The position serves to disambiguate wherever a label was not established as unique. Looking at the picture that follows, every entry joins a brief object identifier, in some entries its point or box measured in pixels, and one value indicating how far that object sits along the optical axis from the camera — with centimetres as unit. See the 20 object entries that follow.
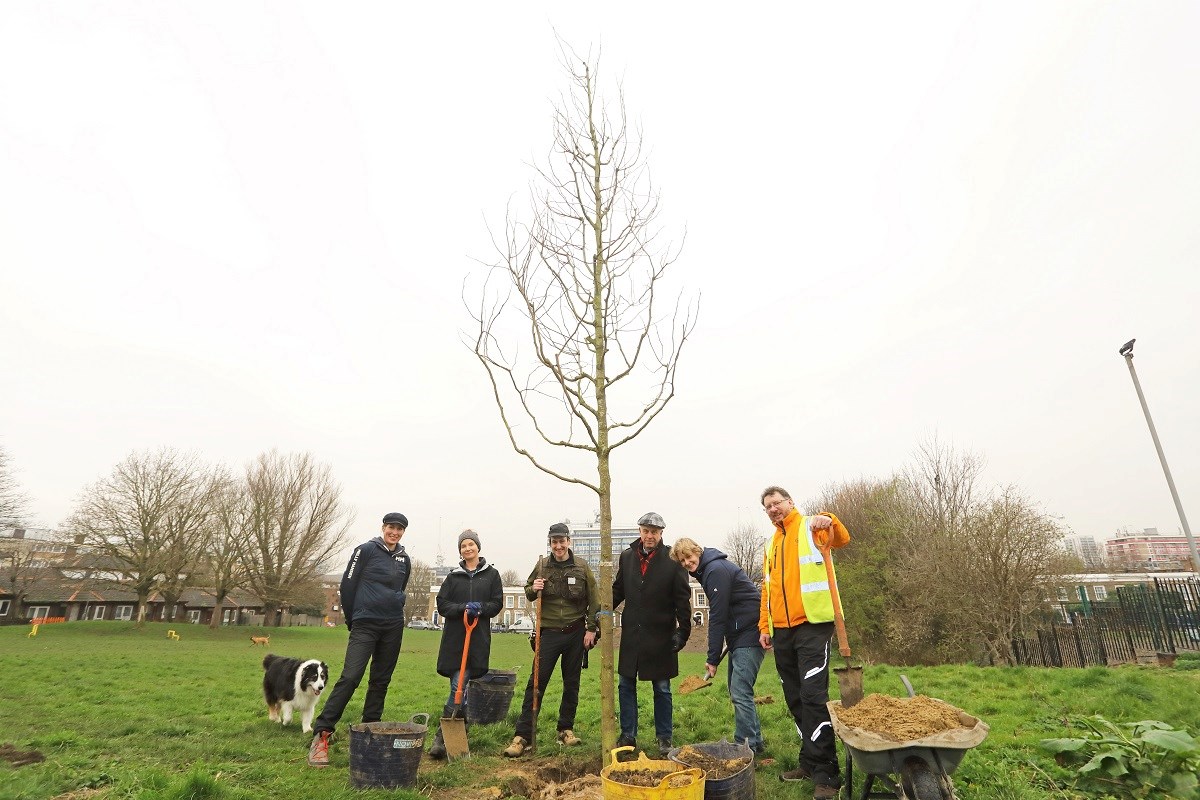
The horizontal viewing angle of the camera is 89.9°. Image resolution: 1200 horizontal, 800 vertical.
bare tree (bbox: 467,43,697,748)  477
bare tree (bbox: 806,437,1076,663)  1477
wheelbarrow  320
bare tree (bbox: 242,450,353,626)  3444
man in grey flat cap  542
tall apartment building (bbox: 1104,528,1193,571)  10822
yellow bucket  318
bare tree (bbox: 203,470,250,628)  3438
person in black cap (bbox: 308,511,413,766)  571
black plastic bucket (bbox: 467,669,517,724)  690
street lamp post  1488
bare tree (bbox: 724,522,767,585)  4066
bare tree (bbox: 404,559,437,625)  7263
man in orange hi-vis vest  435
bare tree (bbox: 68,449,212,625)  3288
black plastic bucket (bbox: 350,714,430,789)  454
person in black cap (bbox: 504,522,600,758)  619
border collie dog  724
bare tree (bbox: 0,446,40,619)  3975
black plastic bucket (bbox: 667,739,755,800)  375
